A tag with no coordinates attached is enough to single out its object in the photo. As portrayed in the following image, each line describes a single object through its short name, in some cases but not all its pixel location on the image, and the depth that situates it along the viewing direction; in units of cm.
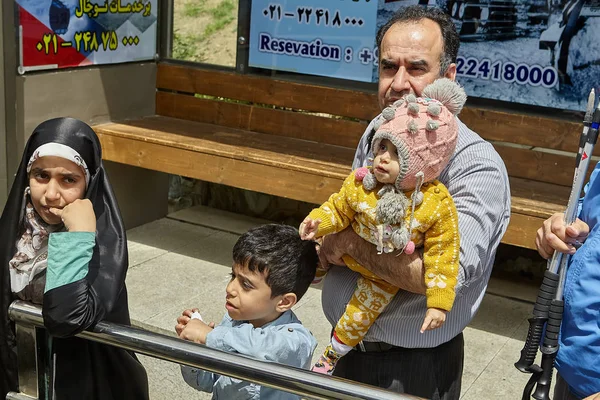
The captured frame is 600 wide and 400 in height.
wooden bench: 517
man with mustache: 213
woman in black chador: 237
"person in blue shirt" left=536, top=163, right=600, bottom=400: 208
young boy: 224
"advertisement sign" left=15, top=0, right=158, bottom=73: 530
